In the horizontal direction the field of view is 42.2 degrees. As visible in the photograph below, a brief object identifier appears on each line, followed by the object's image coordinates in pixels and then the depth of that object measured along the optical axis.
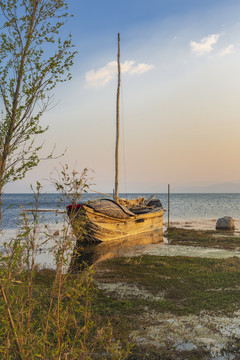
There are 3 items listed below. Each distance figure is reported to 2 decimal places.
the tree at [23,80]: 6.03
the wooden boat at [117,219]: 18.16
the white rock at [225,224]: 26.25
